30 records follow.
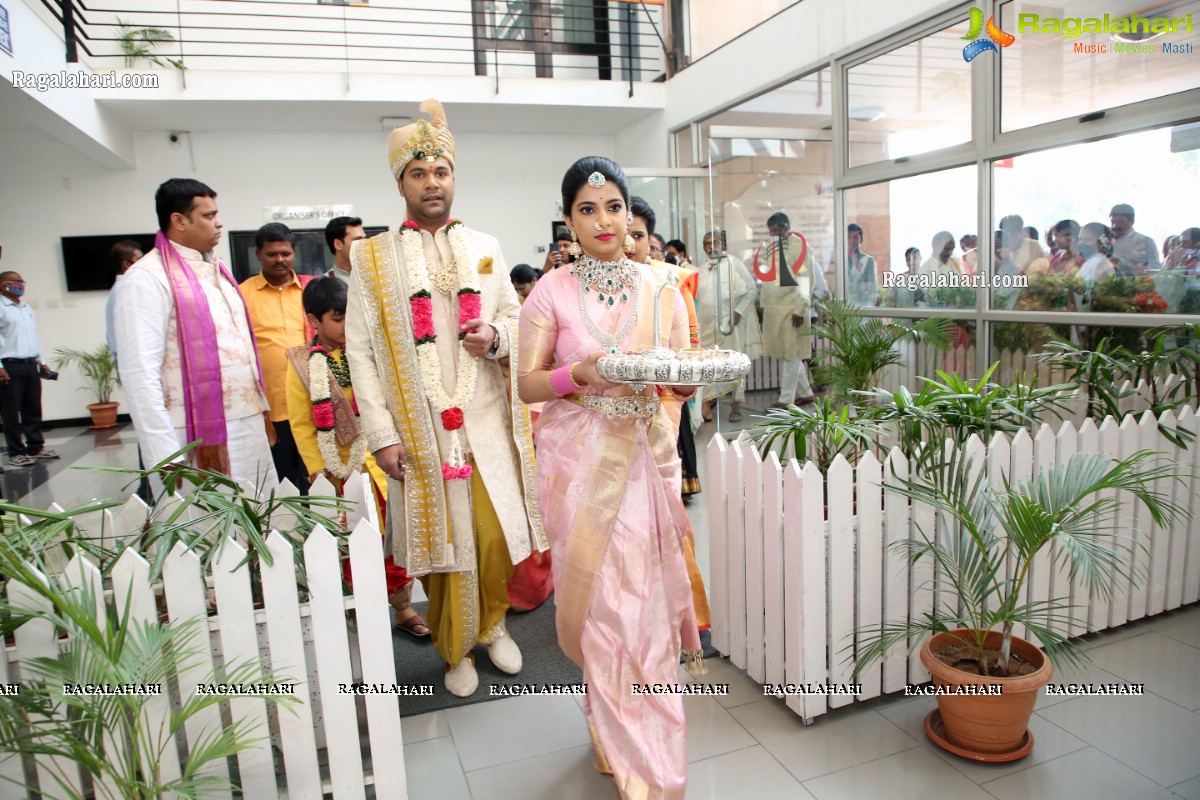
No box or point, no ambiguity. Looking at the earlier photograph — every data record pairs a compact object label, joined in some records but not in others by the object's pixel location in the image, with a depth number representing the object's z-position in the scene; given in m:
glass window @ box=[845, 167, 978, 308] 4.85
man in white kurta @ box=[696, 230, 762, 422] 5.87
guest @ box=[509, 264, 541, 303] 5.43
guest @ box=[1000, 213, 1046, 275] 4.39
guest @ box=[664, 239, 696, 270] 5.49
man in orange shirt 3.80
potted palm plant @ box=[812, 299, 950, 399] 3.95
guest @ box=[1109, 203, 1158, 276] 3.80
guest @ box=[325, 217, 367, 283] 3.99
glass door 6.02
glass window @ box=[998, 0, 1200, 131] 3.62
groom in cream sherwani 2.54
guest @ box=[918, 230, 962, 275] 4.95
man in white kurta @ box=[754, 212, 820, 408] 6.09
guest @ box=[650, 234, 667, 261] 4.54
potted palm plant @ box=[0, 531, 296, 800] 1.46
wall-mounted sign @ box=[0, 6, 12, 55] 5.22
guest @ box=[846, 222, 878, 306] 5.74
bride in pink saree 1.96
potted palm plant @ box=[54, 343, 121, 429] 8.87
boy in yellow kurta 2.90
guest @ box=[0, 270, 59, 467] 7.15
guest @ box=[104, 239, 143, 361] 4.72
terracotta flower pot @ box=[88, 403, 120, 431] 8.99
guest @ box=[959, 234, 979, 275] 4.75
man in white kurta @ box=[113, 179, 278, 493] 2.57
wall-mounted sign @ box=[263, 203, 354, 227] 9.02
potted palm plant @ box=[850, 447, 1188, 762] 2.00
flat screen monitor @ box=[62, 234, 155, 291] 8.75
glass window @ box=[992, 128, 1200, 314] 3.66
